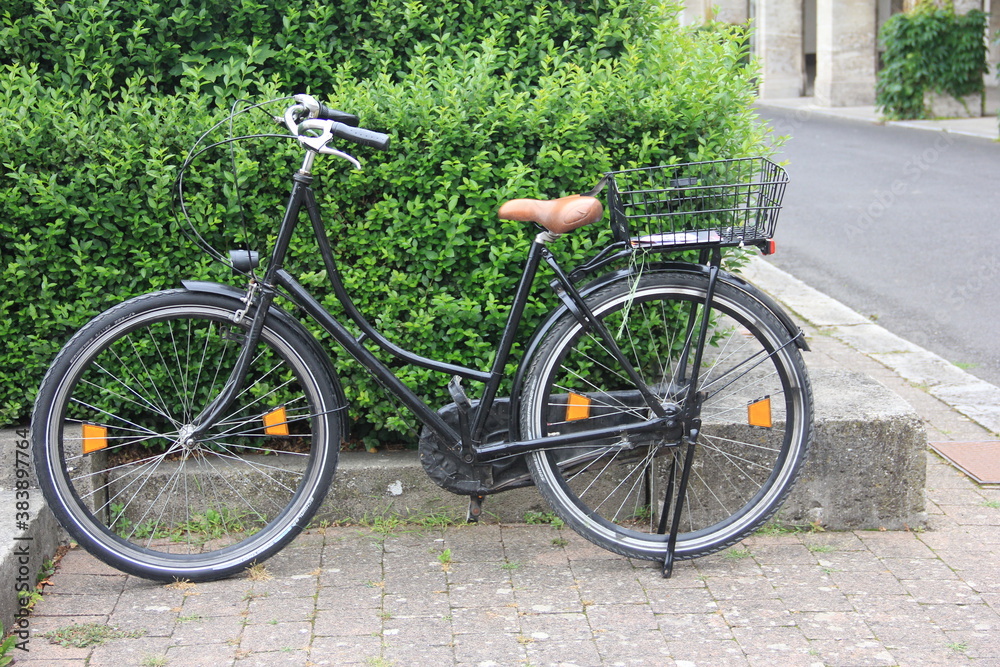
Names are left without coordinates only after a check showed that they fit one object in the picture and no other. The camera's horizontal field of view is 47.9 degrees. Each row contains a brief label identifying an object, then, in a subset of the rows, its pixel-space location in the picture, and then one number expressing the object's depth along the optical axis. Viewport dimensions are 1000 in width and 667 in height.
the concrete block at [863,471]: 3.96
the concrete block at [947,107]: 21.64
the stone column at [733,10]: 35.53
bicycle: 3.54
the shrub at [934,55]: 21.33
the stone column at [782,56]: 31.06
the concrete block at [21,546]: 3.33
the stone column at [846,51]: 25.81
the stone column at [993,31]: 30.45
